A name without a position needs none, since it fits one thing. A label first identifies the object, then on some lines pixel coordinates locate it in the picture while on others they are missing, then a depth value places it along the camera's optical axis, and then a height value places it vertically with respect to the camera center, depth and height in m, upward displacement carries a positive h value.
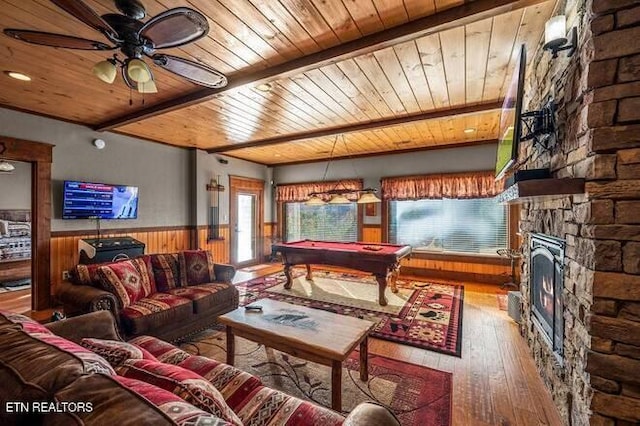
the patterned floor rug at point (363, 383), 1.90 -1.35
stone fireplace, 1.31 -0.03
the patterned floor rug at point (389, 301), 2.98 -1.31
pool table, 3.88 -0.66
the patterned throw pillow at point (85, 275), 2.65 -0.60
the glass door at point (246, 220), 6.66 -0.16
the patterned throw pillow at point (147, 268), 2.99 -0.60
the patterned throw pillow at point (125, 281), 2.58 -0.67
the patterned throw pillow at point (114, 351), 1.16 -0.61
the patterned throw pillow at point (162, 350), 1.62 -0.86
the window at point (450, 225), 5.28 -0.24
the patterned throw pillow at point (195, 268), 3.34 -0.68
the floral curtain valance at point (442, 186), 5.15 +0.55
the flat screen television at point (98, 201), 4.02 +0.21
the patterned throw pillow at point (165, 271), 3.11 -0.66
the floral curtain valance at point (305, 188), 6.51 +0.65
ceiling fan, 1.48 +1.08
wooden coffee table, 1.77 -0.88
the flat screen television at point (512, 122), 1.86 +0.74
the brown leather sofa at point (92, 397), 0.64 -0.46
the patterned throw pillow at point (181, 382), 0.89 -0.60
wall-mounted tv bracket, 1.97 +0.68
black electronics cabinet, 4.00 -0.53
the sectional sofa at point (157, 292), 2.43 -0.81
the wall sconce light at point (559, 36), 1.62 +1.06
